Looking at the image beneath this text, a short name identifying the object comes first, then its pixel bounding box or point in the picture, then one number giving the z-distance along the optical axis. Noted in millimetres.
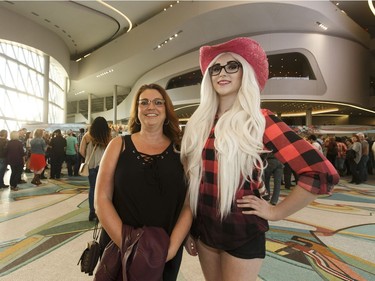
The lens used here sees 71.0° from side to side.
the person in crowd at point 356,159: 8414
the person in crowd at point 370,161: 11102
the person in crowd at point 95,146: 3967
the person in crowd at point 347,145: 10752
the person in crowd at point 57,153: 8344
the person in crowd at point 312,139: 8243
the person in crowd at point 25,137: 9195
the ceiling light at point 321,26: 17122
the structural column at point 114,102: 28234
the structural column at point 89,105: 31828
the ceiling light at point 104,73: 23806
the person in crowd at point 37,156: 7023
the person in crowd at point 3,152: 6543
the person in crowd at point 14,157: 6531
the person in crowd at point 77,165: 9265
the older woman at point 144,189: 1274
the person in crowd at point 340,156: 10172
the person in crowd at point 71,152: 8956
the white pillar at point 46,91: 18717
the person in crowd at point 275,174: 5301
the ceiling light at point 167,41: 18088
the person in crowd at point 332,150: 10188
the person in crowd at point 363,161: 8469
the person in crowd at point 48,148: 8406
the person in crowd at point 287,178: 7074
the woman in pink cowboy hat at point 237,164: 1083
